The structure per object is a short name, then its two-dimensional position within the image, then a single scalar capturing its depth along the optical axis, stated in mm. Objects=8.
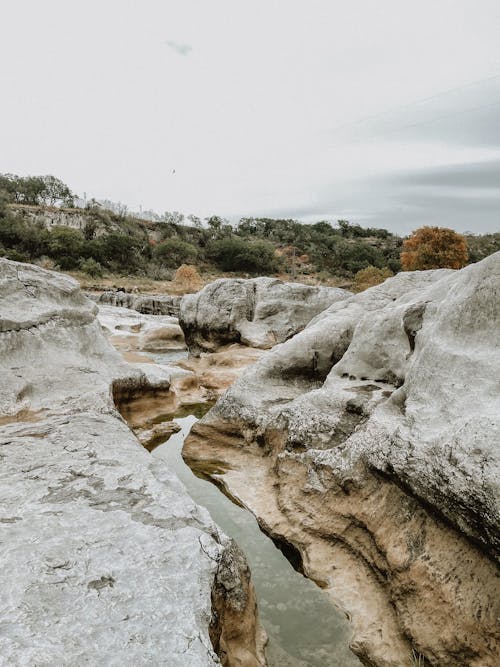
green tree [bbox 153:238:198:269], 53875
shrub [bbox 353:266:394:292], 30438
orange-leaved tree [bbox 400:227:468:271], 29438
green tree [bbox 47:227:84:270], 43406
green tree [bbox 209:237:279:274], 55281
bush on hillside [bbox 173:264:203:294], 38844
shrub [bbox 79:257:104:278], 41531
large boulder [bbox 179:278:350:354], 16953
